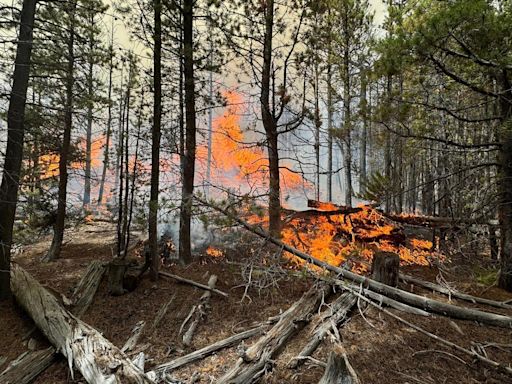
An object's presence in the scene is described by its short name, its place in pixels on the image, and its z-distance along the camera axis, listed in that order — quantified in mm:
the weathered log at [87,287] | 6305
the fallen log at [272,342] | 4055
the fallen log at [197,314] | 5332
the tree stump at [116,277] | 6895
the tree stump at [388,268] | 5609
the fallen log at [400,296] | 4625
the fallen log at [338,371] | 2363
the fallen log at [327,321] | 4328
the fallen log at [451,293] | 5395
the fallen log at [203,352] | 4474
